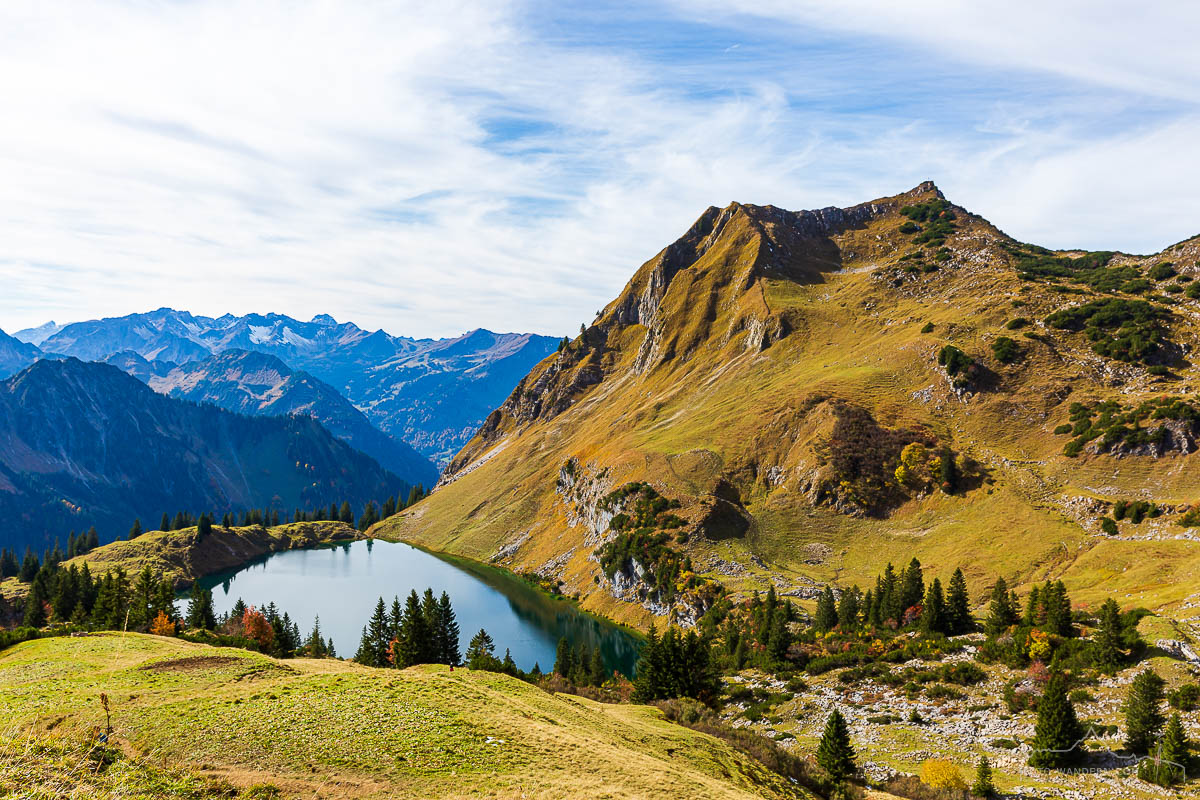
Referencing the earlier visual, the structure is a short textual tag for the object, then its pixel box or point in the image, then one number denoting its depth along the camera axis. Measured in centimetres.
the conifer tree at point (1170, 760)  3997
